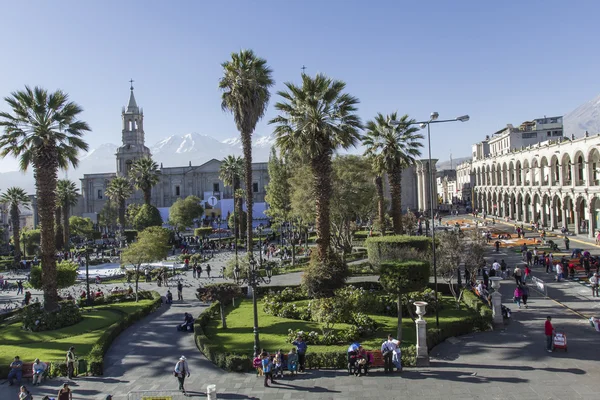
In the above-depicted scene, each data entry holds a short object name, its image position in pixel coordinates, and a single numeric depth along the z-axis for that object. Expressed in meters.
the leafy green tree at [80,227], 62.27
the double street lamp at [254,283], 14.53
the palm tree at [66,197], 50.01
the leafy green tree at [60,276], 24.56
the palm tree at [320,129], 21.56
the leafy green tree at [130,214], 62.81
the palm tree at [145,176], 57.97
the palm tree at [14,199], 50.26
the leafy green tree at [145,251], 28.84
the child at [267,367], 12.80
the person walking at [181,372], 12.85
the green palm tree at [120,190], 60.28
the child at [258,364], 13.67
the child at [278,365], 13.53
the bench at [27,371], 14.41
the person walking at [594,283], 21.84
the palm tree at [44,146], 21.75
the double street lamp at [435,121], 16.64
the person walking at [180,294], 26.17
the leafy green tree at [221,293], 19.22
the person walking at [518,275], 23.25
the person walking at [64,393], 11.60
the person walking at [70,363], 14.37
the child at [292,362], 13.73
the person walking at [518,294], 20.66
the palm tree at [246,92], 27.12
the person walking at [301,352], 14.03
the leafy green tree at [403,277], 15.51
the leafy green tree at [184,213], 61.95
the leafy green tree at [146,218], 55.16
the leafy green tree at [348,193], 34.69
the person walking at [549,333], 14.36
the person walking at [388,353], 13.53
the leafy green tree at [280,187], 43.66
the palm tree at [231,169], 57.69
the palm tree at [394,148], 31.33
